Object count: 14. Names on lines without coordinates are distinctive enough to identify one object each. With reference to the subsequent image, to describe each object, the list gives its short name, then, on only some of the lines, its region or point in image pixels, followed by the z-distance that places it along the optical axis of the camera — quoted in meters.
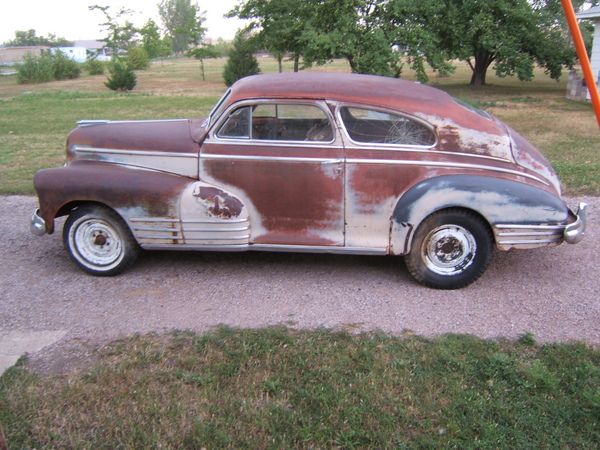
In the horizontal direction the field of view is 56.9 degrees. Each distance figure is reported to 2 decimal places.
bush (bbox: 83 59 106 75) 38.75
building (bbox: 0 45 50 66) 67.91
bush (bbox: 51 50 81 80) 34.00
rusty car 4.54
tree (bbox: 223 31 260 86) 25.27
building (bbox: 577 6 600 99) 17.25
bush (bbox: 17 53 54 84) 31.14
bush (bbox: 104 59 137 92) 24.55
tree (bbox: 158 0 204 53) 101.32
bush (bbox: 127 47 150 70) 43.03
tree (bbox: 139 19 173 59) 49.66
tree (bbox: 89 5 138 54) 43.62
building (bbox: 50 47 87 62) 70.12
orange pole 2.90
